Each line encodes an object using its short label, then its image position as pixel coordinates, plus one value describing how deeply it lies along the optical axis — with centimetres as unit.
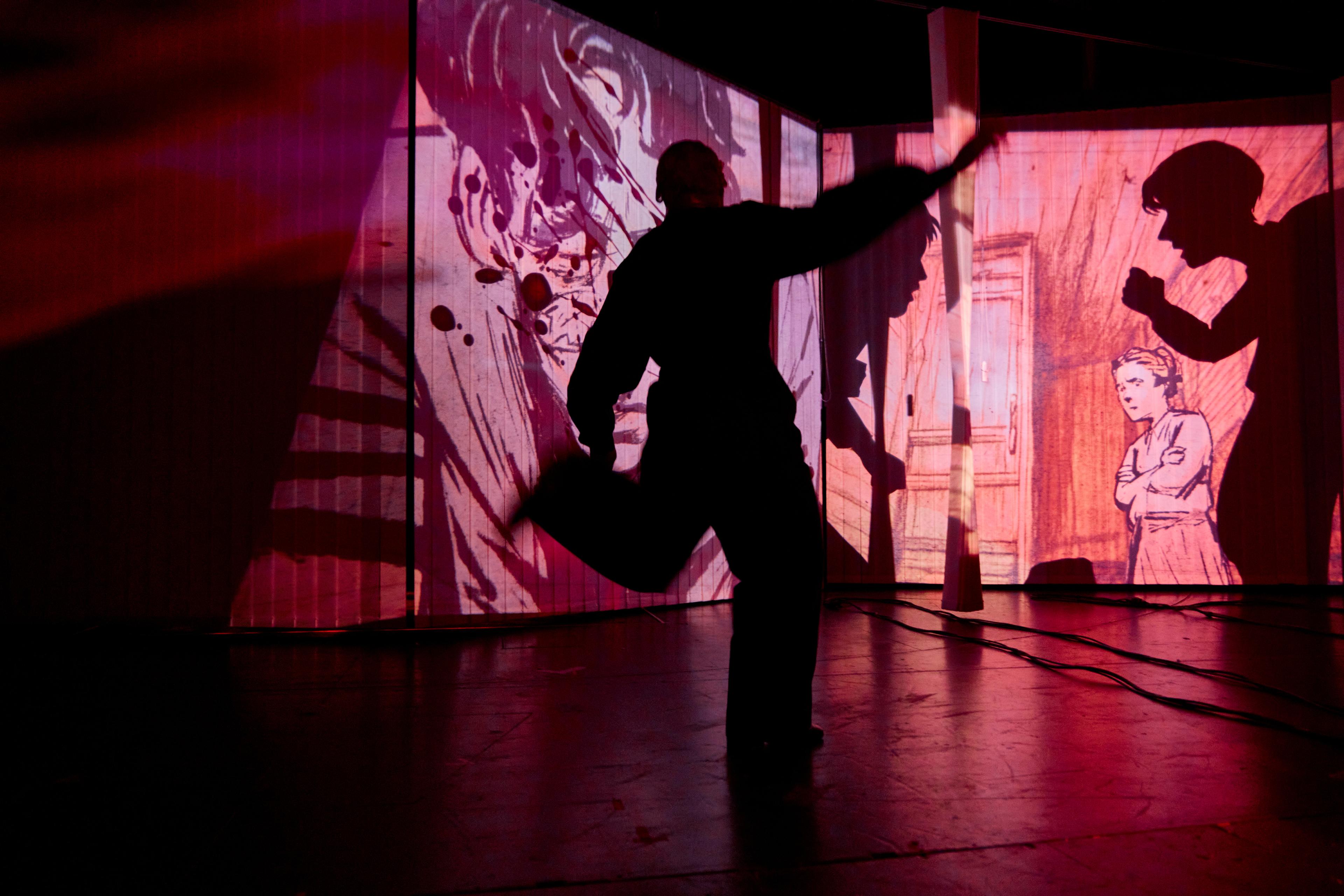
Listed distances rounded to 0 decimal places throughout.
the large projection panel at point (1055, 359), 477
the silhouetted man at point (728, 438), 169
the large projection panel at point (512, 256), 353
